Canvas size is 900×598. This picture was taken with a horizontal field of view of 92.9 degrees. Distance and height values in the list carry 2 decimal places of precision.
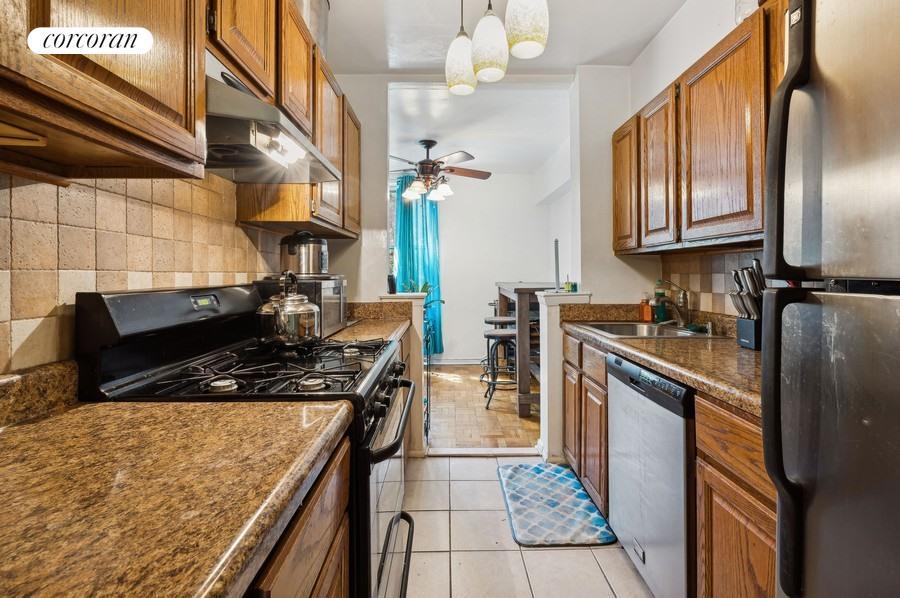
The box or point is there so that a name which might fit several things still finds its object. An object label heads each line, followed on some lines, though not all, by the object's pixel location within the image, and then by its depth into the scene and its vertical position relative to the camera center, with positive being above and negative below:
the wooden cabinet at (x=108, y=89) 0.52 +0.31
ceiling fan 4.00 +1.23
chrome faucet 2.40 -0.04
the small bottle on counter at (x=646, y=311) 2.58 -0.09
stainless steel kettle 1.48 -0.07
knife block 1.56 -0.14
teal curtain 5.74 +0.69
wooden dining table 3.61 -0.44
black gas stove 0.99 -0.21
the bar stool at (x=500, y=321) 4.48 -0.24
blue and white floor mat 1.91 -1.05
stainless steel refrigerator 0.57 -0.01
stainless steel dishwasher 1.29 -0.61
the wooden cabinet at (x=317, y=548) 0.58 -0.40
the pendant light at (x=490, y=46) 1.53 +0.91
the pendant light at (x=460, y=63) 1.70 +0.94
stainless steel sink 2.42 -0.19
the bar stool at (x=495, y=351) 4.04 -0.55
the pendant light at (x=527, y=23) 1.42 +0.93
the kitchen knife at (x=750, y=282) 1.59 +0.05
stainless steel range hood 1.01 +0.47
